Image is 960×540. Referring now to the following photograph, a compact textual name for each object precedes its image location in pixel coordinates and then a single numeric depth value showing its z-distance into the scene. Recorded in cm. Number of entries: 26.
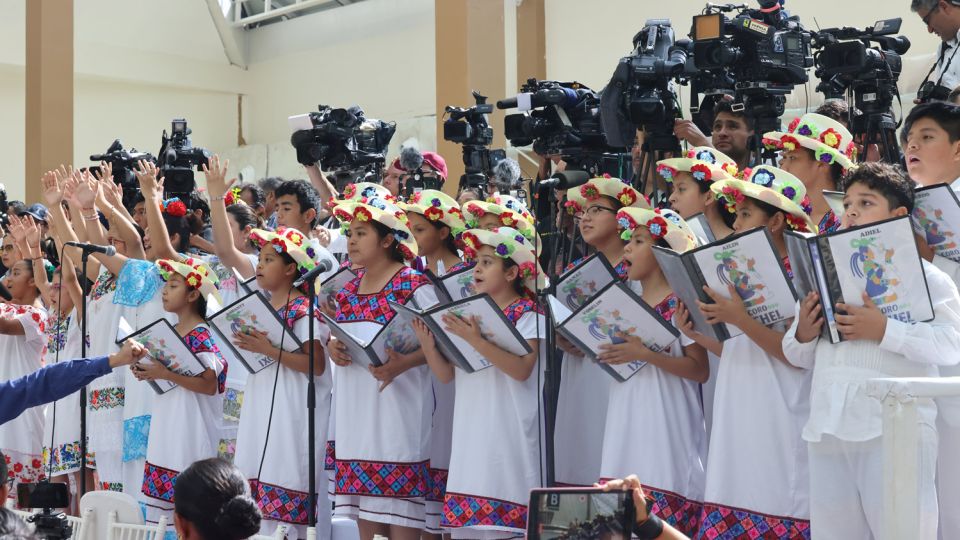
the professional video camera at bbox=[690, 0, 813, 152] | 840
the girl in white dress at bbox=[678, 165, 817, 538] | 660
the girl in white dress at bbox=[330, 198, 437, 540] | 830
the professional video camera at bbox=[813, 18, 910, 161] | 853
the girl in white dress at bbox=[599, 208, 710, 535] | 719
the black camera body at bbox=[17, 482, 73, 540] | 621
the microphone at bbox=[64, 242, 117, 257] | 872
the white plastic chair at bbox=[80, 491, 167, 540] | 723
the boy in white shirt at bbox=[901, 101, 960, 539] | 662
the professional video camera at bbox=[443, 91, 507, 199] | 1066
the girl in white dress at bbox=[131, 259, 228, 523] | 938
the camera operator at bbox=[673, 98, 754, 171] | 879
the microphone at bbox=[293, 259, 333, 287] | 774
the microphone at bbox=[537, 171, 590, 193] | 778
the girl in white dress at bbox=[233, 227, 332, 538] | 870
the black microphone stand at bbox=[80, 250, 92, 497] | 878
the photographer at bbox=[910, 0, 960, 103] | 870
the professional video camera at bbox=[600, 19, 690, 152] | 846
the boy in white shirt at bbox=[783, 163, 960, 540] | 593
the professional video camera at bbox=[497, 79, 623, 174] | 902
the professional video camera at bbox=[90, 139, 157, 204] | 1273
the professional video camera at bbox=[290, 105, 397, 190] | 1122
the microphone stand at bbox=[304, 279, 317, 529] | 796
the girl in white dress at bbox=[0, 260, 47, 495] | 1170
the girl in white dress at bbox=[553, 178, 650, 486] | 799
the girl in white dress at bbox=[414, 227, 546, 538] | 766
